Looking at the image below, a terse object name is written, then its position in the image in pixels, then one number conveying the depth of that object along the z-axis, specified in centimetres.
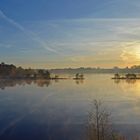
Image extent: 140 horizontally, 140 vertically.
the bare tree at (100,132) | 1276
